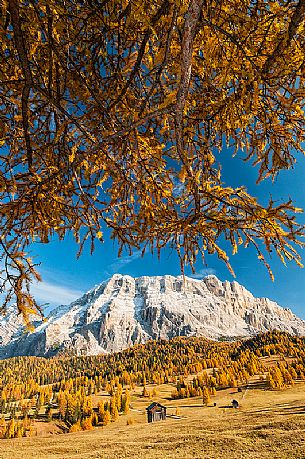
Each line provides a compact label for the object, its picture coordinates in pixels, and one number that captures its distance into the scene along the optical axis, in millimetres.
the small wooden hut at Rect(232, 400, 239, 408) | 54844
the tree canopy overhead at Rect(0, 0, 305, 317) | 2100
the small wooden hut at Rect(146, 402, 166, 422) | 55656
